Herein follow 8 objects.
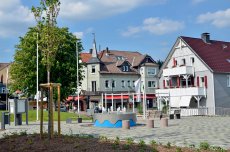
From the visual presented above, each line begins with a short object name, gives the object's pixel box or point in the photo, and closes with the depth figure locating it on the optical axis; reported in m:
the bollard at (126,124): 24.78
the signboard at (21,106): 29.50
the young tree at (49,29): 16.59
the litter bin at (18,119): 29.72
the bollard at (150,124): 25.58
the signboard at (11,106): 30.25
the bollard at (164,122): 26.39
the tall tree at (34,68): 51.34
